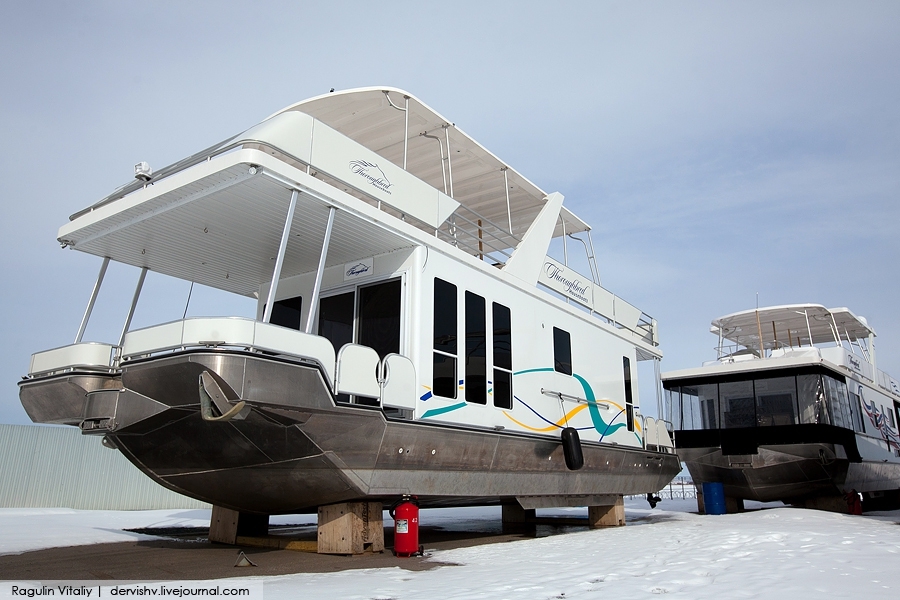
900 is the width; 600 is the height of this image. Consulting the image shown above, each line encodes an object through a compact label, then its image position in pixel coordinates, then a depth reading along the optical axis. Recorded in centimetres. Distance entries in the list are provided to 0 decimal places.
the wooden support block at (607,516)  1275
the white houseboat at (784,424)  1656
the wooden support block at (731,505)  1784
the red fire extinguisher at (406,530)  761
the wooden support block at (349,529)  755
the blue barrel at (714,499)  1730
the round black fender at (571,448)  1035
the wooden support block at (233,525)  882
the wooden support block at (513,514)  1419
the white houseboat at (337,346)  653
